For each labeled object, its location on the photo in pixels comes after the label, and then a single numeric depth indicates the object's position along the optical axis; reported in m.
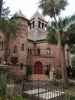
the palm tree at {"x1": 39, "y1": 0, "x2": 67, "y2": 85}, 10.69
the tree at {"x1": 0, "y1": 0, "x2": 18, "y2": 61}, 10.13
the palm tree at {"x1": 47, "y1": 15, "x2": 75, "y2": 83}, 10.62
